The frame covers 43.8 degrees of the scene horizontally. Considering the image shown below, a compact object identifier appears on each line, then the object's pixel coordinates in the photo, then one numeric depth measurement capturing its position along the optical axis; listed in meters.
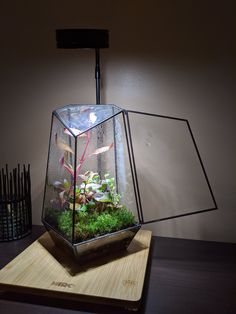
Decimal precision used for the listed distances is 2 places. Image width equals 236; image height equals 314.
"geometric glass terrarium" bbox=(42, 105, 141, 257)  0.87
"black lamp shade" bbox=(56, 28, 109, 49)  0.87
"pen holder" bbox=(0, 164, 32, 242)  1.09
